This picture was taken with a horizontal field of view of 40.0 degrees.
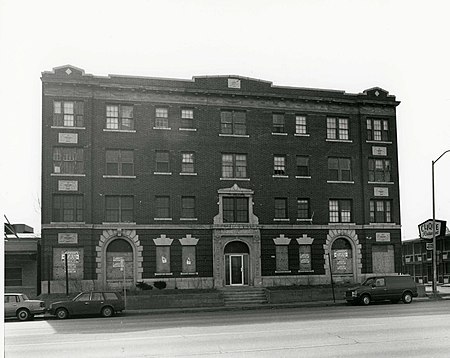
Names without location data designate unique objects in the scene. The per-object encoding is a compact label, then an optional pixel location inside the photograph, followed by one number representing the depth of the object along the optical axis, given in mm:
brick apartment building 39438
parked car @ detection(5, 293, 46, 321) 29781
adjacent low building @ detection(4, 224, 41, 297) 41219
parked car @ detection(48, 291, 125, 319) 29391
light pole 38762
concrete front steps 37369
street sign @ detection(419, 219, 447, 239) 42469
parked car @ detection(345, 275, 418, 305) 34156
